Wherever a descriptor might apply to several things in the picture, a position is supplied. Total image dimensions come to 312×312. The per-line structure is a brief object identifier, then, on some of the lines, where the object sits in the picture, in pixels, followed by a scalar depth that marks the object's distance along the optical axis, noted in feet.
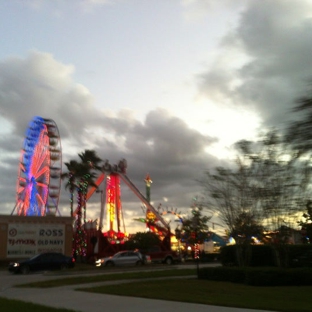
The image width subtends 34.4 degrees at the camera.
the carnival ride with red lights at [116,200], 225.97
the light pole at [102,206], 224.90
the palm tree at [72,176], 172.04
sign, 137.80
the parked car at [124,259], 125.08
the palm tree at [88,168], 171.12
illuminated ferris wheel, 149.79
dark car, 106.73
